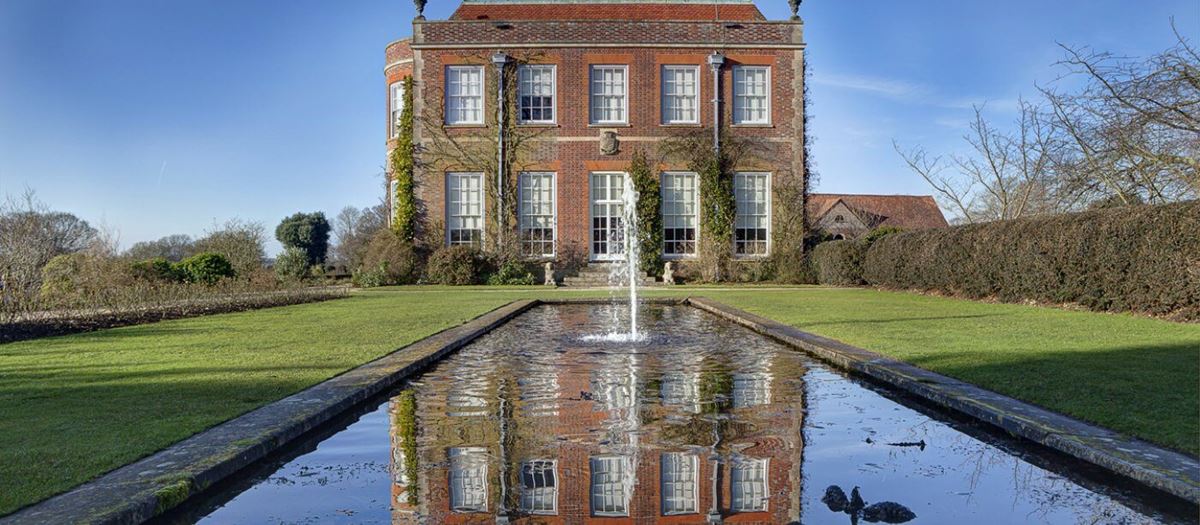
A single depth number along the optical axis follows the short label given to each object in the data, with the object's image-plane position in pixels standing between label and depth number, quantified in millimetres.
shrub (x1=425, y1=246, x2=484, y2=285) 22156
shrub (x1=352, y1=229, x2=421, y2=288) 22406
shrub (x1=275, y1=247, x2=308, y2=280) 23944
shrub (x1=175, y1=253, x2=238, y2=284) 17297
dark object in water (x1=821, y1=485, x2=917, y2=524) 3045
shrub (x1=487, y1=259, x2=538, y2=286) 22438
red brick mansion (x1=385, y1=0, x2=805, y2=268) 23375
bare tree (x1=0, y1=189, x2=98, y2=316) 10220
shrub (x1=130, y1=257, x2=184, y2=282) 14959
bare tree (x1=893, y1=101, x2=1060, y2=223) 20062
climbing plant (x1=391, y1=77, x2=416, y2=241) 23484
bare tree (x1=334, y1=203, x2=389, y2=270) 43688
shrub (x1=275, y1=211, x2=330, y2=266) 44969
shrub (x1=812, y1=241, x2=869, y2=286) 20453
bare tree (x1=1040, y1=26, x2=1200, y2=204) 11281
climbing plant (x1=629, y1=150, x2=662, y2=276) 23141
